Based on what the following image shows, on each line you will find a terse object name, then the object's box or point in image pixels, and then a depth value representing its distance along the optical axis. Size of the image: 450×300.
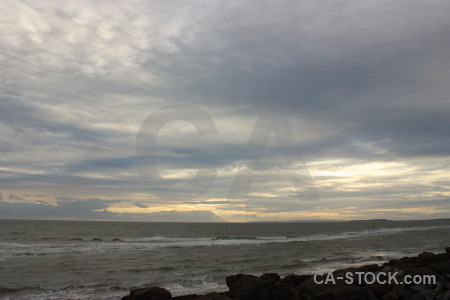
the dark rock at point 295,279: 14.08
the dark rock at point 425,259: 19.02
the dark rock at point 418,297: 10.31
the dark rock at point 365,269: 15.00
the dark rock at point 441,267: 15.60
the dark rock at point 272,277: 13.88
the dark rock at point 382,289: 11.52
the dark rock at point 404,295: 10.52
